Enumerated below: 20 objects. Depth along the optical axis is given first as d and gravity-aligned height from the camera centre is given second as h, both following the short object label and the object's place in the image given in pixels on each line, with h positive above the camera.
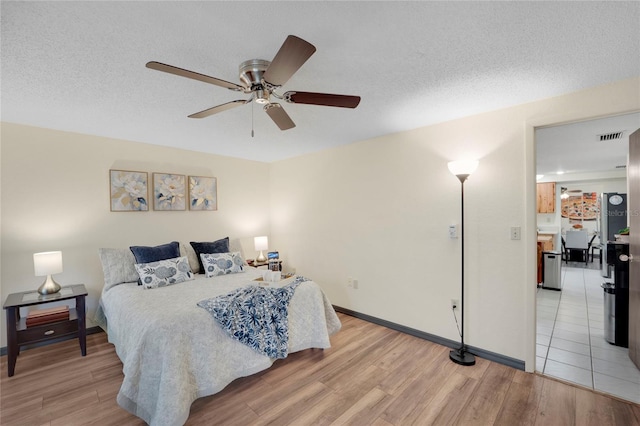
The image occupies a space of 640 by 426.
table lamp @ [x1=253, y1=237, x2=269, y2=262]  4.53 -0.49
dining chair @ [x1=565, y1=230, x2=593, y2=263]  6.86 -0.85
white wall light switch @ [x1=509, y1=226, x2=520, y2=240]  2.55 -0.20
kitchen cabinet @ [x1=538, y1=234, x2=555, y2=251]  5.24 -0.57
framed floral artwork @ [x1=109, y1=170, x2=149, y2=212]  3.49 +0.30
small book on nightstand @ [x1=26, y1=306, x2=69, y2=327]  2.69 -0.96
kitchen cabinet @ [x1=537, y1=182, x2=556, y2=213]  6.93 +0.32
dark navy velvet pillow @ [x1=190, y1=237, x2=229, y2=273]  3.75 -0.45
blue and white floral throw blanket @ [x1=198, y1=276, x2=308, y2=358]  2.28 -0.86
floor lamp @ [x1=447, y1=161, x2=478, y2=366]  2.61 -0.23
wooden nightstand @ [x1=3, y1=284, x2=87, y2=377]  2.53 -1.03
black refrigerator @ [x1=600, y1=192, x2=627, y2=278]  5.84 -0.12
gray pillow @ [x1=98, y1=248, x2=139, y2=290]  3.12 -0.58
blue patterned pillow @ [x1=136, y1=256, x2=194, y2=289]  2.98 -0.63
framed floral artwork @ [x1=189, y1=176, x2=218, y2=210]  4.13 +0.31
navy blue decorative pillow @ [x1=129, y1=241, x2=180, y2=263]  3.21 -0.44
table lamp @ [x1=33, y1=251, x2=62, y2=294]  2.71 -0.49
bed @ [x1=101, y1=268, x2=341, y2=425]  1.90 -1.01
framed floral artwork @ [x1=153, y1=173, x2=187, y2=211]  3.82 +0.31
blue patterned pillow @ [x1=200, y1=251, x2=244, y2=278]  3.48 -0.62
